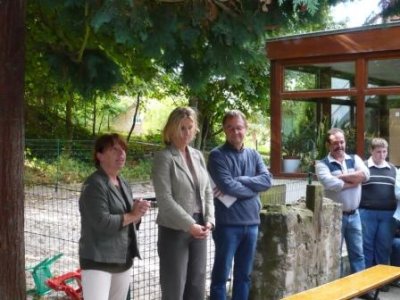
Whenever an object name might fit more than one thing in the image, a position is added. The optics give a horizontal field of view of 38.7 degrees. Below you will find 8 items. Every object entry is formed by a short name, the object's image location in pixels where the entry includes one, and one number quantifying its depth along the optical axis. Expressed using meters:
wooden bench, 4.01
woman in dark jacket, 3.25
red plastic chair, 4.77
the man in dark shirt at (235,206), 4.24
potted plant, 13.97
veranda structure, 12.73
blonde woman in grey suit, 3.66
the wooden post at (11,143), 3.58
